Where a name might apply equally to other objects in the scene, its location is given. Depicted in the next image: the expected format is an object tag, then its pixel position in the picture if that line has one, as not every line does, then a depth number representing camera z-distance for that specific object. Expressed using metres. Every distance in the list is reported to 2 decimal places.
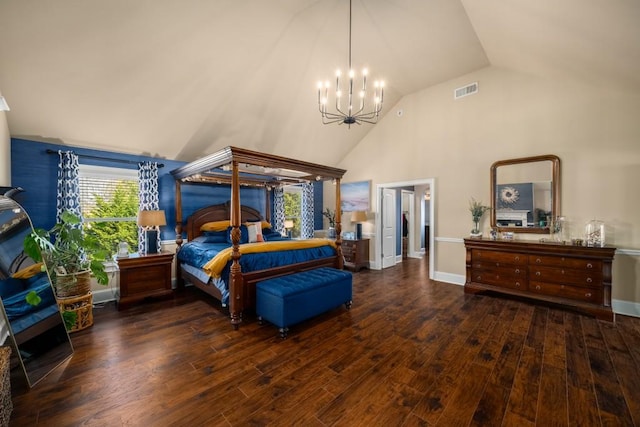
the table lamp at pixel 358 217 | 5.95
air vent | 4.55
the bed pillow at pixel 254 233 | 4.89
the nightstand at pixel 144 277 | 3.63
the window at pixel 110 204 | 3.93
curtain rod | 3.48
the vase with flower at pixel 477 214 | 4.41
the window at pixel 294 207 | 6.64
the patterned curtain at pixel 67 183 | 3.54
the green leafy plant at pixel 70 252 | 2.91
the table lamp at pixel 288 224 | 6.09
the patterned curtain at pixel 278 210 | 6.08
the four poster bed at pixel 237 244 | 3.06
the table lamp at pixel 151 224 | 3.87
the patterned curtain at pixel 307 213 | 6.69
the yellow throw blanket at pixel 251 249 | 3.21
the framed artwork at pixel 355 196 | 6.23
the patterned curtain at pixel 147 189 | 4.19
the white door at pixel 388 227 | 6.18
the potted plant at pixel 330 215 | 6.86
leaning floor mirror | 2.03
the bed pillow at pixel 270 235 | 5.16
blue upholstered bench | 2.79
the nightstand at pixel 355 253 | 5.88
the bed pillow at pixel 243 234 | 4.78
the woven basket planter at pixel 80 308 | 2.91
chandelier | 4.69
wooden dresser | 3.22
